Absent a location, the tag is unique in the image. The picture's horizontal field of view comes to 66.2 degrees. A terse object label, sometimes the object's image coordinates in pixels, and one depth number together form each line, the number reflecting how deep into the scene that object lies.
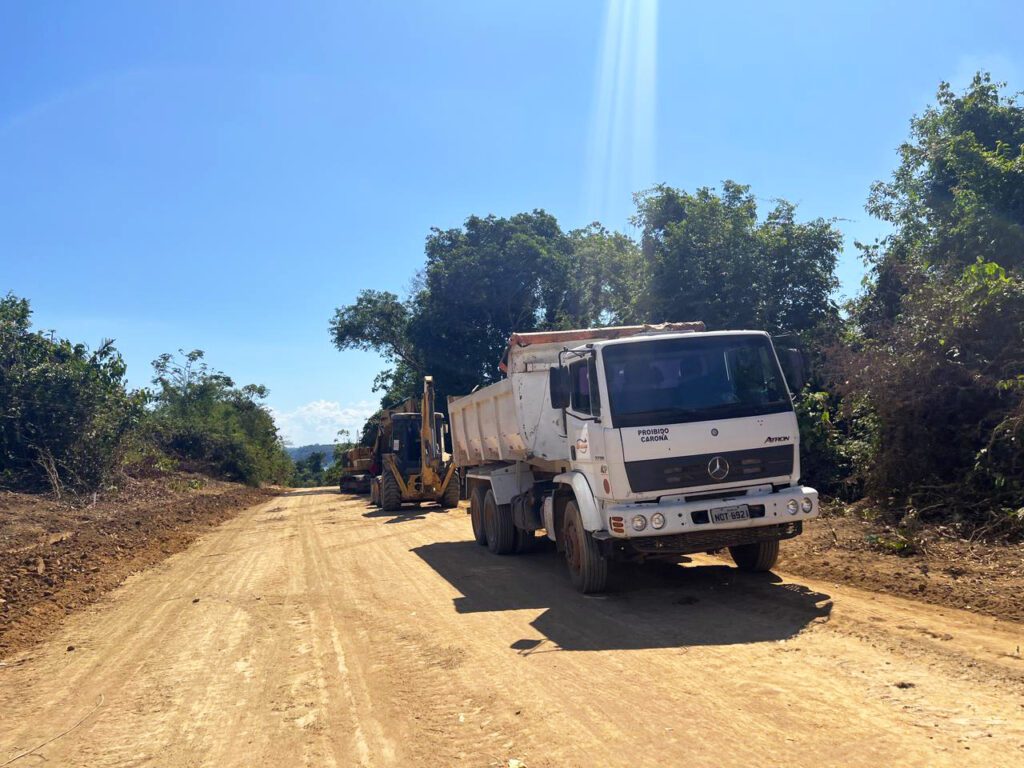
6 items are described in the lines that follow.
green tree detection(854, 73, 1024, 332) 12.95
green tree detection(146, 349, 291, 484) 42.16
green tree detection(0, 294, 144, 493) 22.53
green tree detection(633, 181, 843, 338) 19.09
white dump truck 7.69
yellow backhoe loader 22.58
